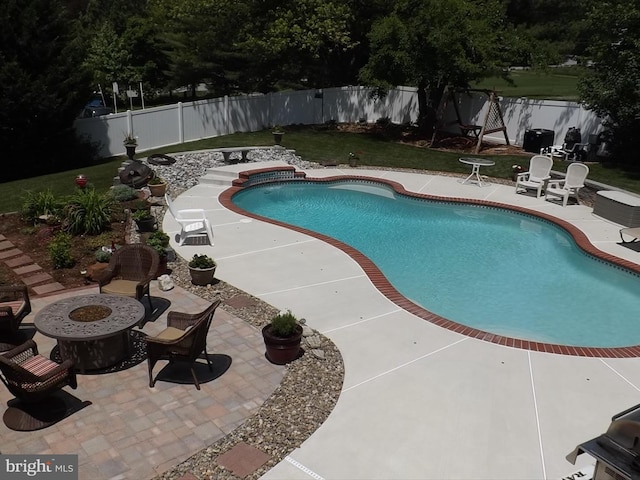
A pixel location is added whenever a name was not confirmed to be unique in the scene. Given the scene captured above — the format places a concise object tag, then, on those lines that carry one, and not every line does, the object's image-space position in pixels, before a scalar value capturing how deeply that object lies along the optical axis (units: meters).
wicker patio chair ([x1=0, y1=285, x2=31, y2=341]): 7.77
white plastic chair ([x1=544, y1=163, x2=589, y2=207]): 16.41
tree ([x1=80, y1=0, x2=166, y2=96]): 36.16
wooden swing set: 22.88
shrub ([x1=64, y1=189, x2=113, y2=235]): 12.32
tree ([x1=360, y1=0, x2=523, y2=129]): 22.03
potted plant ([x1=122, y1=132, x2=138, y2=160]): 18.28
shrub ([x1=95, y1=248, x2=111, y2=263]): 10.77
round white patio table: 18.23
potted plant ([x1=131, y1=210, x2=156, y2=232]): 12.17
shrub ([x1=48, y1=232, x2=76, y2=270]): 10.77
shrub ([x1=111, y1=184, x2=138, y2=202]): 14.74
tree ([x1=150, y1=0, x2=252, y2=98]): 26.33
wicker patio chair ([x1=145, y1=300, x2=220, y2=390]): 6.93
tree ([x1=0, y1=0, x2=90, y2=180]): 17.66
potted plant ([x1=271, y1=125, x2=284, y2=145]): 22.91
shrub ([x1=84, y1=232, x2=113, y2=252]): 11.83
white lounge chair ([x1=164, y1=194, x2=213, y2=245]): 12.41
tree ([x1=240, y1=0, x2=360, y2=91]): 24.81
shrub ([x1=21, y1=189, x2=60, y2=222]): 13.08
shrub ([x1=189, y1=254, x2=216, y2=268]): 10.19
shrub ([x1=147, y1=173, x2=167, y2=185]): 16.11
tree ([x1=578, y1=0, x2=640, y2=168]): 18.55
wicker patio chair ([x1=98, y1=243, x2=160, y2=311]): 8.96
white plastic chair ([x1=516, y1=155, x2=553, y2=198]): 17.28
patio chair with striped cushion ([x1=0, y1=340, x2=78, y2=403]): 6.05
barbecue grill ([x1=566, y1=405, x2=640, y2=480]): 4.12
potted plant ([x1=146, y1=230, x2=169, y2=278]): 10.48
